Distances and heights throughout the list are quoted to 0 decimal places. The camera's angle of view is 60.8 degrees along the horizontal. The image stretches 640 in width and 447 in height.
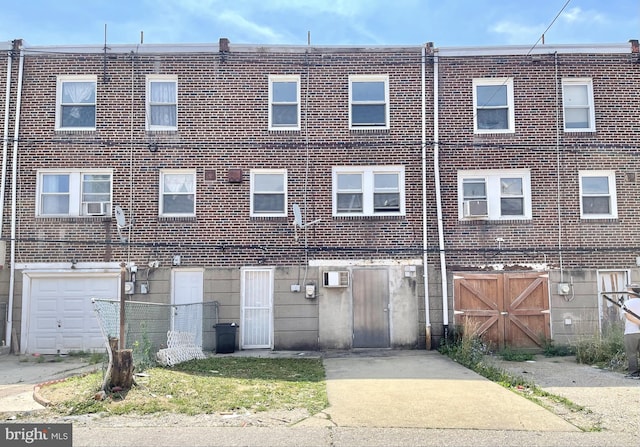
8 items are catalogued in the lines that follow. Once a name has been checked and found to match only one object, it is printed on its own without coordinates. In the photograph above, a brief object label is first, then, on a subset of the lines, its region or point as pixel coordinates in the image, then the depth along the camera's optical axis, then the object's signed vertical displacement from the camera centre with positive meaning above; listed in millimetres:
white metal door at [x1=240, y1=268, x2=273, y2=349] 14438 -1183
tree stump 8008 -1540
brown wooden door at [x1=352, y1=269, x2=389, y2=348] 14383 -1192
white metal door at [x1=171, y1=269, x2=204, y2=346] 14523 -594
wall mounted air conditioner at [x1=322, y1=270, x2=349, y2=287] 14297 -414
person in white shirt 10148 -1393
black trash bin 13703 -1862
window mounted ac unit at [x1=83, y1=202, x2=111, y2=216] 14617 +1480
